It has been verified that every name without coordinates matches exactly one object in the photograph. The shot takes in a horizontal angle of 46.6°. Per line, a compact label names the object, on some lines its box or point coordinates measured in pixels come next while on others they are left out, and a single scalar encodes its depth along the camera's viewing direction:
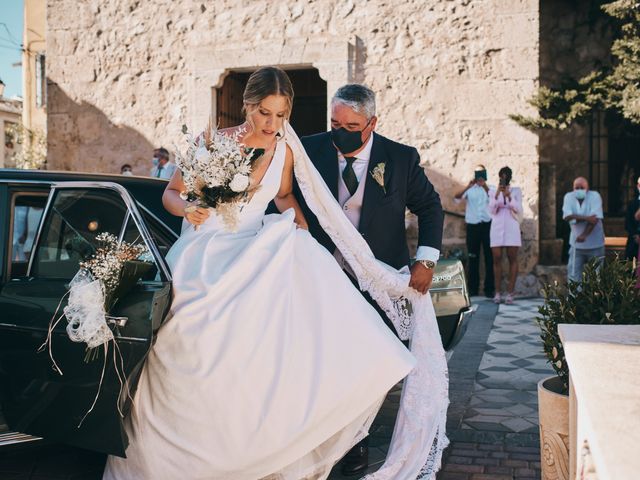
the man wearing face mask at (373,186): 3.95
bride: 3.16
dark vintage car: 3.20
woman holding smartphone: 10.29
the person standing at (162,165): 10.99
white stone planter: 3.12
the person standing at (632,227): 9.31
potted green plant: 3.17
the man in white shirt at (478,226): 10.65
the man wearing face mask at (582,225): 10.27
